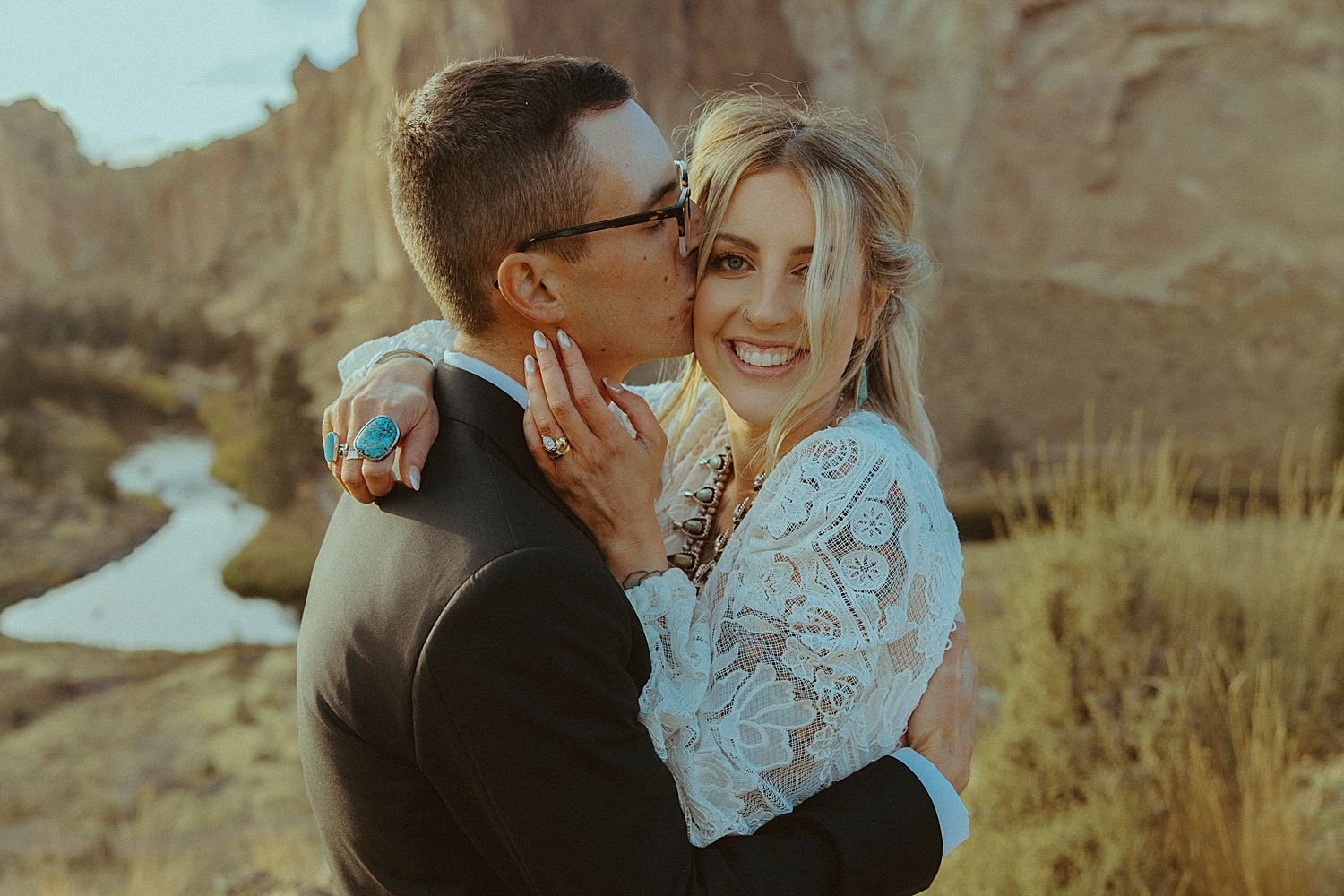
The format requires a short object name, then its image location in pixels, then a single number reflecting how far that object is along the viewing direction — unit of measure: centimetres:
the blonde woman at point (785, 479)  186
